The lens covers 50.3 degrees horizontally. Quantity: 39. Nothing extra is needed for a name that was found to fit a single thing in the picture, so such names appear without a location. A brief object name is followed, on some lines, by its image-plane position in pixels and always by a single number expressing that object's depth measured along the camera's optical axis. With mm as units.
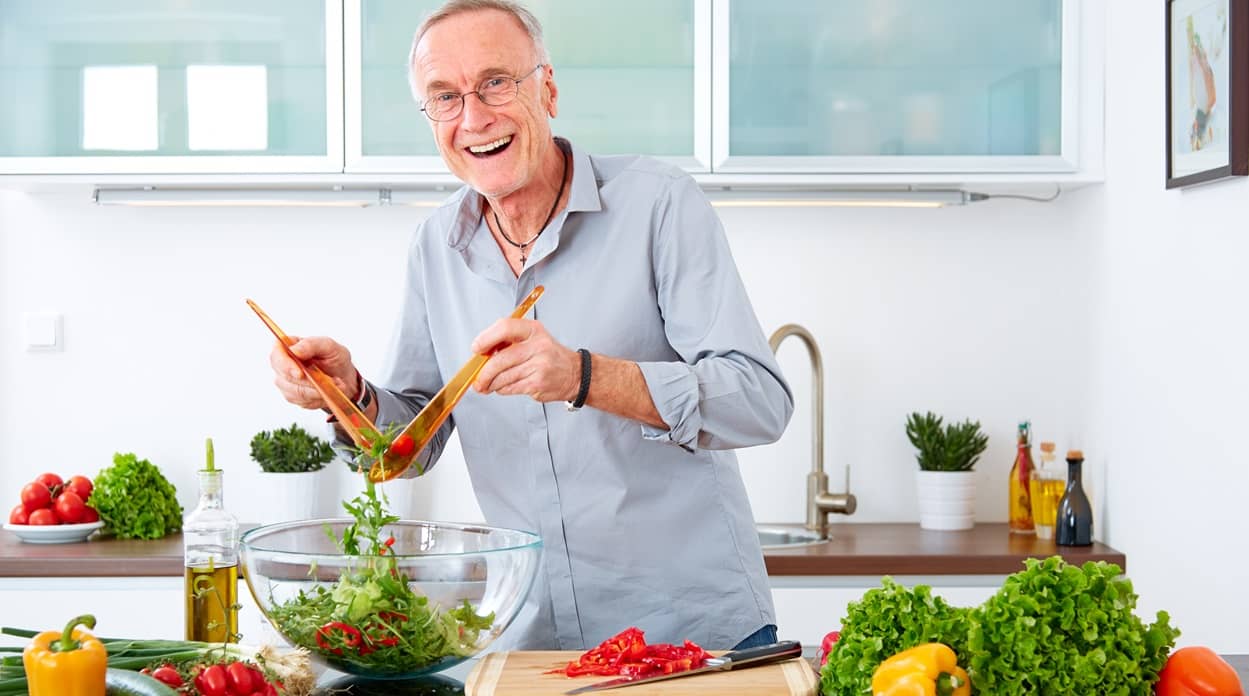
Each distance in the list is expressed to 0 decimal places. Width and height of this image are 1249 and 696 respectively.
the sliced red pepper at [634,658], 1328
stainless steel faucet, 2965
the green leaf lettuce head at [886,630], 1190
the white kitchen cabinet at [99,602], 2654
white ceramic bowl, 2783
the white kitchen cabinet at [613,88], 2852
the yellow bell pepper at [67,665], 1134
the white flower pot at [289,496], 2943
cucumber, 1153
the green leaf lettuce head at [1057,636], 1142
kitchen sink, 2998
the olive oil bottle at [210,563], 1454
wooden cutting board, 1271
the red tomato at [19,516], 2822
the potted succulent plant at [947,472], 2984
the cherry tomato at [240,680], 1212
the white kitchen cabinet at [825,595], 2682
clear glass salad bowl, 1278
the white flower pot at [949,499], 2980
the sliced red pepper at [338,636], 1279
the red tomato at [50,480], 2900
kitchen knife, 1328
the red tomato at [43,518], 2807
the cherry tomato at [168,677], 1205
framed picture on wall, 2113
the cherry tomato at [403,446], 1495
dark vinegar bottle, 2783
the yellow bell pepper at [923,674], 1131
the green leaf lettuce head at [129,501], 2875
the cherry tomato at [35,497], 2834
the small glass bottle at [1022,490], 2969
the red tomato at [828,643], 1368
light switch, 3166
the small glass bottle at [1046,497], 2883
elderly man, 1742
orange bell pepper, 1207
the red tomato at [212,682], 1201
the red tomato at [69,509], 2828
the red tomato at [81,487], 2891
